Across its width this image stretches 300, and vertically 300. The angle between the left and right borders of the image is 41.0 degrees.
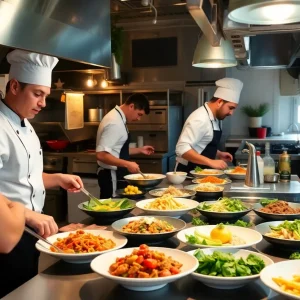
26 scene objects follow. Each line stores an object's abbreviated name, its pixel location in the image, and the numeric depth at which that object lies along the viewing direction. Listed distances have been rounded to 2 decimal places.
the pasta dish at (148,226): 1.73
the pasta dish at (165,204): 2.17
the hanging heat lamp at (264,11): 1.54
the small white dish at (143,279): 1.23
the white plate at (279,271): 1.20
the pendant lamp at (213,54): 3.20
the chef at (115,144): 3.90
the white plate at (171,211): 2.11
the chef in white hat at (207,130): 3.69
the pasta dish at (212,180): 2.94
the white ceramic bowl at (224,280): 1.26
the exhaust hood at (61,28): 1.07
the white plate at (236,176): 3.12
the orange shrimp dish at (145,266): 1.28
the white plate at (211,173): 3.26
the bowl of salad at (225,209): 2.03
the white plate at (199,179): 2.93
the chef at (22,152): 1.96
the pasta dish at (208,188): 2.63
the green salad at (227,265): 1.31
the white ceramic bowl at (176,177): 3.07
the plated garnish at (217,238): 1.63
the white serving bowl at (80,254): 1.49
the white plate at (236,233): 1.59
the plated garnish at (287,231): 1.64
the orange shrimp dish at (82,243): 1.56
